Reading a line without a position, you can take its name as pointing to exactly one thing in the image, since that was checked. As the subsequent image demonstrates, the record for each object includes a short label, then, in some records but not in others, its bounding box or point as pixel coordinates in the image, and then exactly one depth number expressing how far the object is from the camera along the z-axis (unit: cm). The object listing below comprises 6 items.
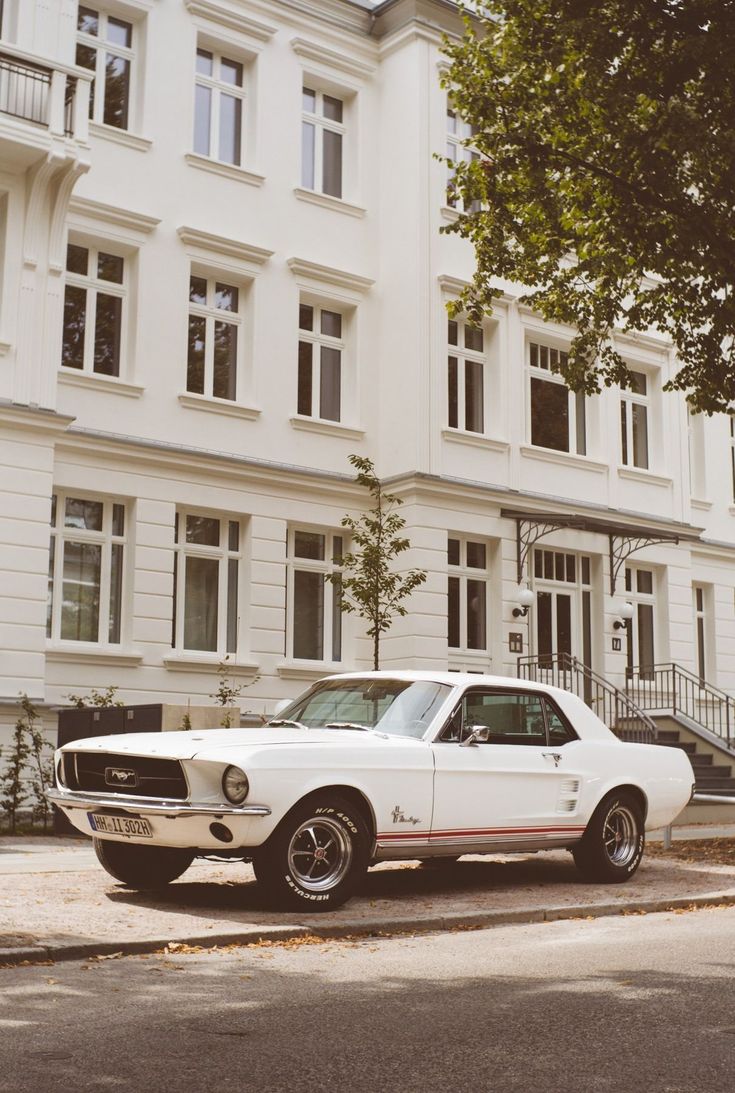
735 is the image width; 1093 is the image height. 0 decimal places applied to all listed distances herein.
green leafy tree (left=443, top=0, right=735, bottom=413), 1420
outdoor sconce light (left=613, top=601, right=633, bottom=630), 2480
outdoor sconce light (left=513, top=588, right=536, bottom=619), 2336
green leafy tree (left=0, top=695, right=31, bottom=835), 1653
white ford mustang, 896
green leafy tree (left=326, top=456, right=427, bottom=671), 1817
